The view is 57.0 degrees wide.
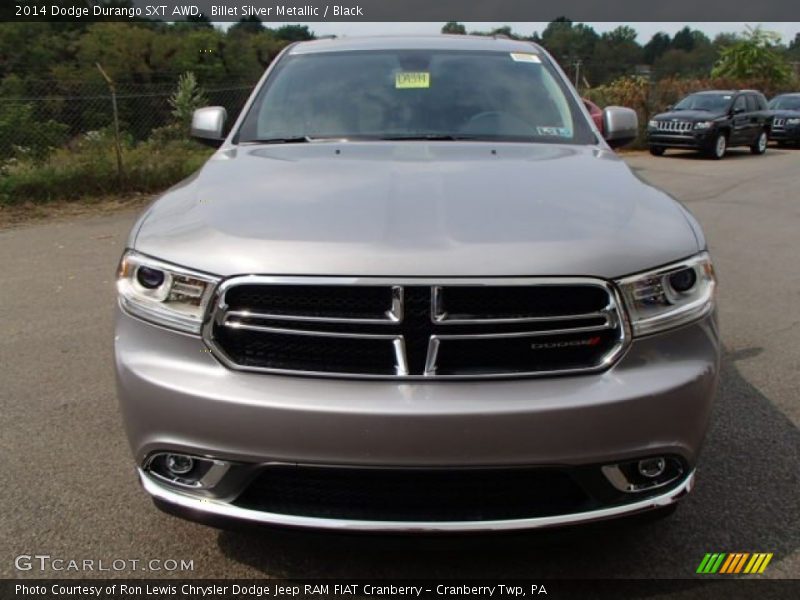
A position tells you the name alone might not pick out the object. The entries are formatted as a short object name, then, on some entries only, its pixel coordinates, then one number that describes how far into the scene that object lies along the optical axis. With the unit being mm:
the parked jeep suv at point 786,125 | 22516
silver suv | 2031
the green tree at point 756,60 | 32969
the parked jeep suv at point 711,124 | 18078
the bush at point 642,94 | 21438
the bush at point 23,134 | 10656
